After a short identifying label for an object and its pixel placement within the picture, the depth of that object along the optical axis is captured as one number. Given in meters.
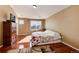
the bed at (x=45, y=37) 1.72
